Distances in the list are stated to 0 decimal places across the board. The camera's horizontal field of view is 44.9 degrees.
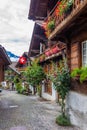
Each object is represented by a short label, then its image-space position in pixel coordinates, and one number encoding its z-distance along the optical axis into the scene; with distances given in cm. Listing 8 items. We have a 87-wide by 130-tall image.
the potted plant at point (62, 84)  444
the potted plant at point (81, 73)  355
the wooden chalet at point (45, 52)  694
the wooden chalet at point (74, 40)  366
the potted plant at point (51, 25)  482
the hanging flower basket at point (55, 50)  643
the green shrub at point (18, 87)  1305
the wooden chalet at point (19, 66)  1628
